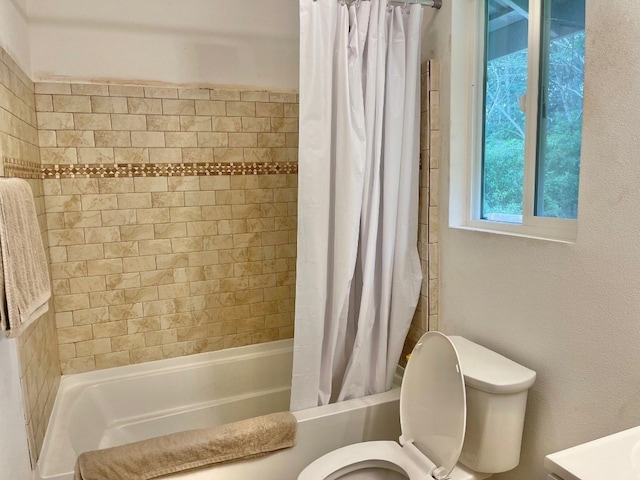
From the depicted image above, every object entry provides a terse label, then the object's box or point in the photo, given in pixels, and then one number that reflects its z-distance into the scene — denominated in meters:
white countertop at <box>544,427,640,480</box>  0.93
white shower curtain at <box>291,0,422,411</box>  1.82
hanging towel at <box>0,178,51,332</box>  1.17
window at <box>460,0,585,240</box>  1.54
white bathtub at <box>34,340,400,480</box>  1.80
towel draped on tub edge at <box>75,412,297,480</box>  1.54
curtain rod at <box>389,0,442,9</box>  1.92
